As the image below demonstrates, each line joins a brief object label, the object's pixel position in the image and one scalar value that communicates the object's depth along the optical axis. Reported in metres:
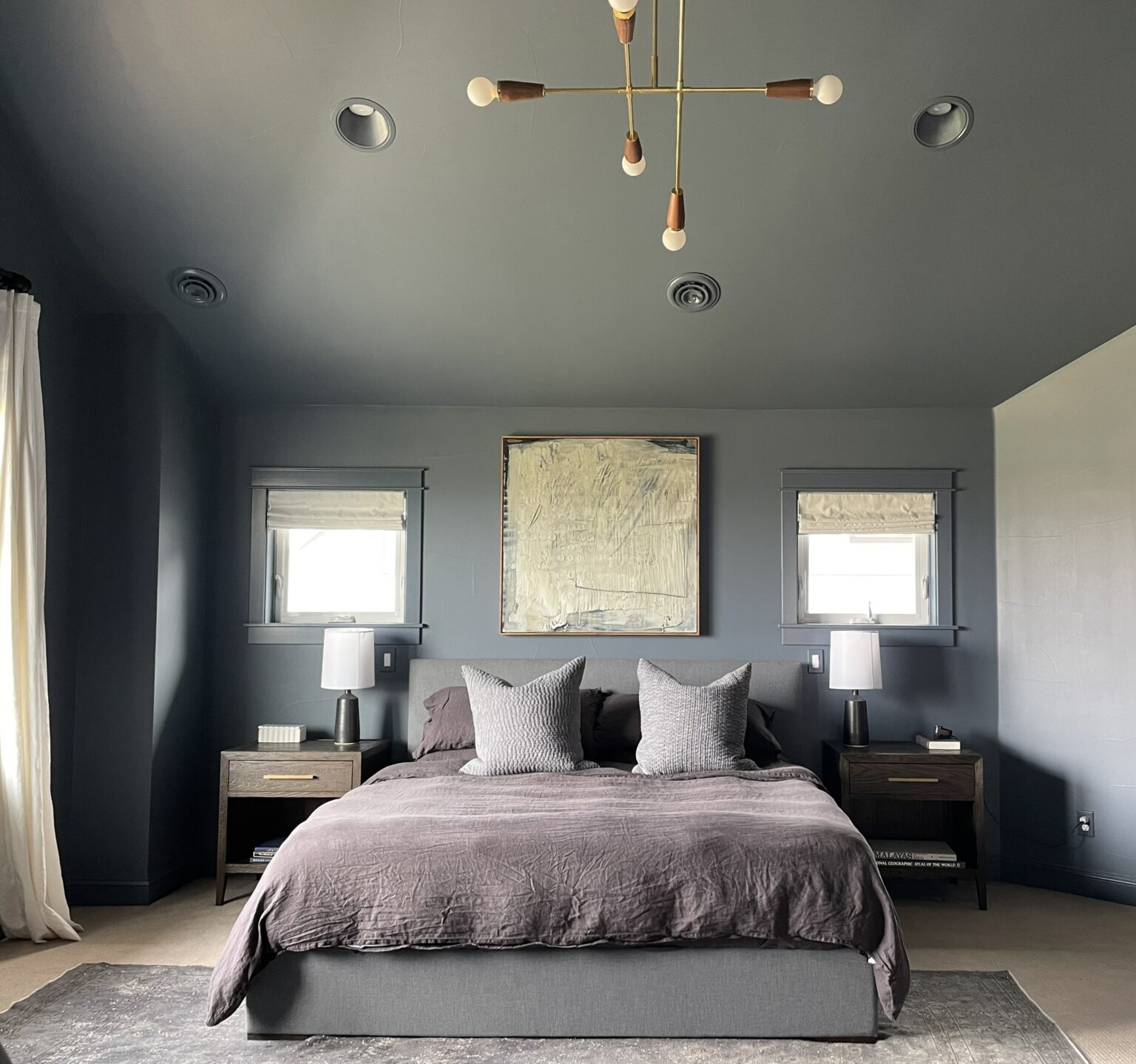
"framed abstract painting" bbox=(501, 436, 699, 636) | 4.77
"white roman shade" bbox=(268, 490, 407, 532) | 4.91
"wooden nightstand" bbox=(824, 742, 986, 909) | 4.15
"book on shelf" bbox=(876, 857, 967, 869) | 4.15
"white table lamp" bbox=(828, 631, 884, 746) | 4.38
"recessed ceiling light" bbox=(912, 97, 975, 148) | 3.29
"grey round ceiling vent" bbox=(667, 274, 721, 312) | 4.10
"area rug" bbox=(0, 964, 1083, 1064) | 2.67
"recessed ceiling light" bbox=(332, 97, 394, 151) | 3.34
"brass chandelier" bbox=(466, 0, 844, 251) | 1.91
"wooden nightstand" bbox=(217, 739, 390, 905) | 4.14
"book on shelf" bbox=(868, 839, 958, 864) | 4.15
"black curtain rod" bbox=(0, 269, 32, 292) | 3.50
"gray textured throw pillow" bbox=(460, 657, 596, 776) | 3.83
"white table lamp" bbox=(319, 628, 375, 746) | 4.42
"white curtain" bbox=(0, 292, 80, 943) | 3.49
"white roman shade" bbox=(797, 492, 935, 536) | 4.81
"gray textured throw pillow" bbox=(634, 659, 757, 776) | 3.83
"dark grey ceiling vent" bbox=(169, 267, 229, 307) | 4.10
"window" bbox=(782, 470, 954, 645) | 4.80
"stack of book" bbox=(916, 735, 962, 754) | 4.30
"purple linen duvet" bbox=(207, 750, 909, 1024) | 2.71
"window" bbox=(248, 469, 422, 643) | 4.89
